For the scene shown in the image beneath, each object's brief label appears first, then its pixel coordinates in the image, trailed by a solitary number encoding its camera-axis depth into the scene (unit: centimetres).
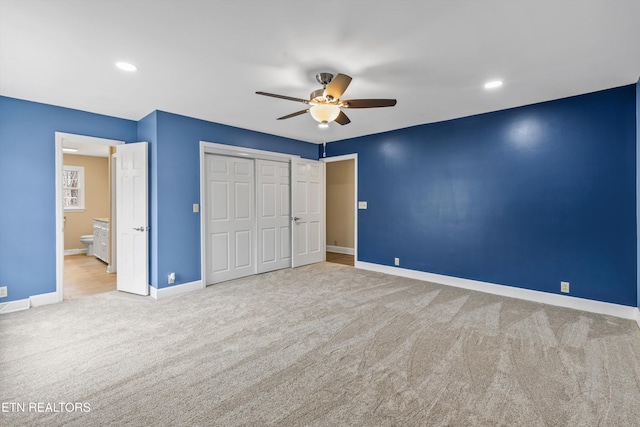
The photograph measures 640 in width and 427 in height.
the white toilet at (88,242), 676
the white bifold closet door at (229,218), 458
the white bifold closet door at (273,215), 525
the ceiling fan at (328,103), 273
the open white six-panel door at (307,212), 576
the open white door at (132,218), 400
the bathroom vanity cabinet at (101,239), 593
